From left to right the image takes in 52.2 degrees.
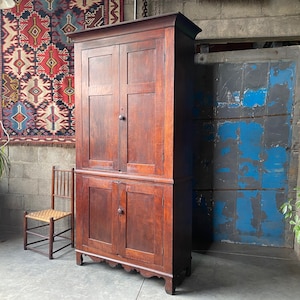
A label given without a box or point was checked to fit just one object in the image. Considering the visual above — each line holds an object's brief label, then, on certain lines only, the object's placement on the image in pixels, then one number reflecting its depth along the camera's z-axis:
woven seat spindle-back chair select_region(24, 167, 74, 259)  3.13
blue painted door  3.06
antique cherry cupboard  2.35
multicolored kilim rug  3.33
